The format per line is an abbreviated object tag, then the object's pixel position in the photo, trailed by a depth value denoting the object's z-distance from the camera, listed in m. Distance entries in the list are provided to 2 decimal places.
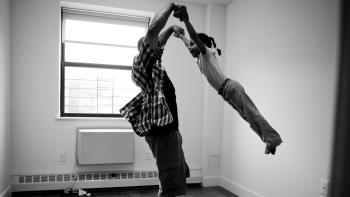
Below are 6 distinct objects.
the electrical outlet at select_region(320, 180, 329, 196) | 2.15
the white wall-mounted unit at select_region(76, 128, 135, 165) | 3.17
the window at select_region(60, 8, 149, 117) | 3.40
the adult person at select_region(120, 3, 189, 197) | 1.50
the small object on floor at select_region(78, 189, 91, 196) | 3.13
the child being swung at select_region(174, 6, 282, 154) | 1.48
